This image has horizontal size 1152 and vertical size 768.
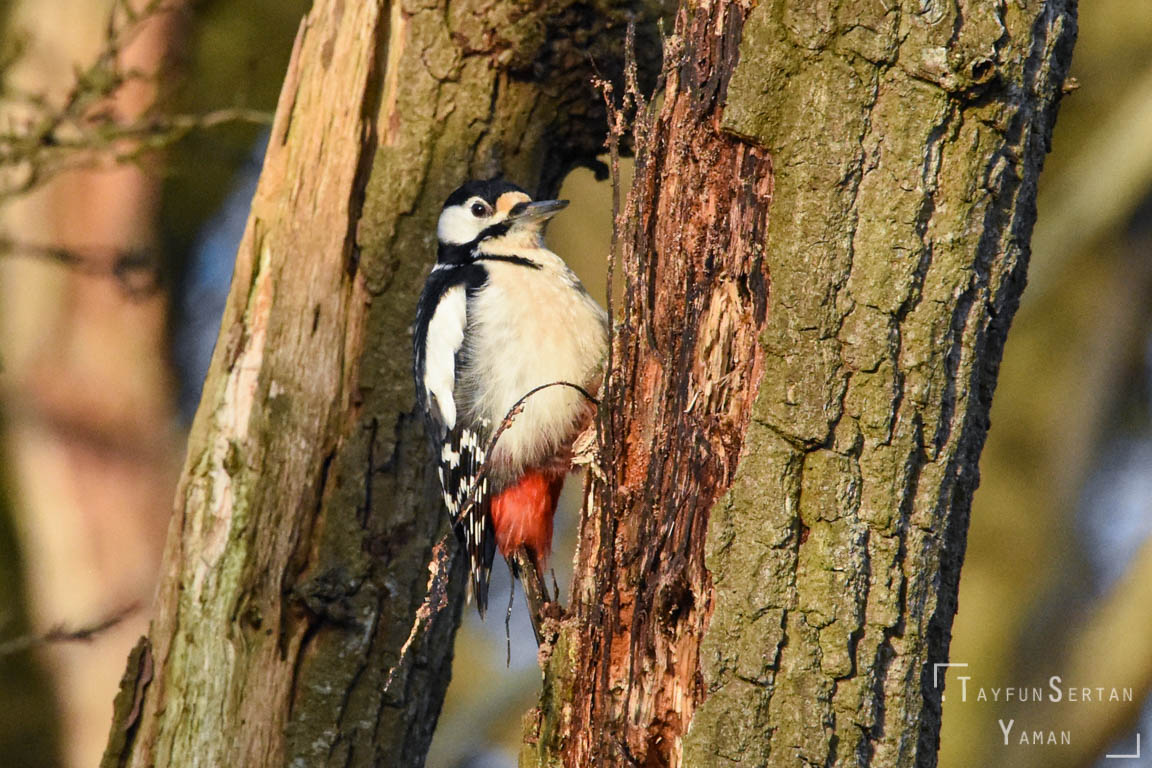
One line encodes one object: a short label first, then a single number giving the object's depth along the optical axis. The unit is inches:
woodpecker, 277.9
